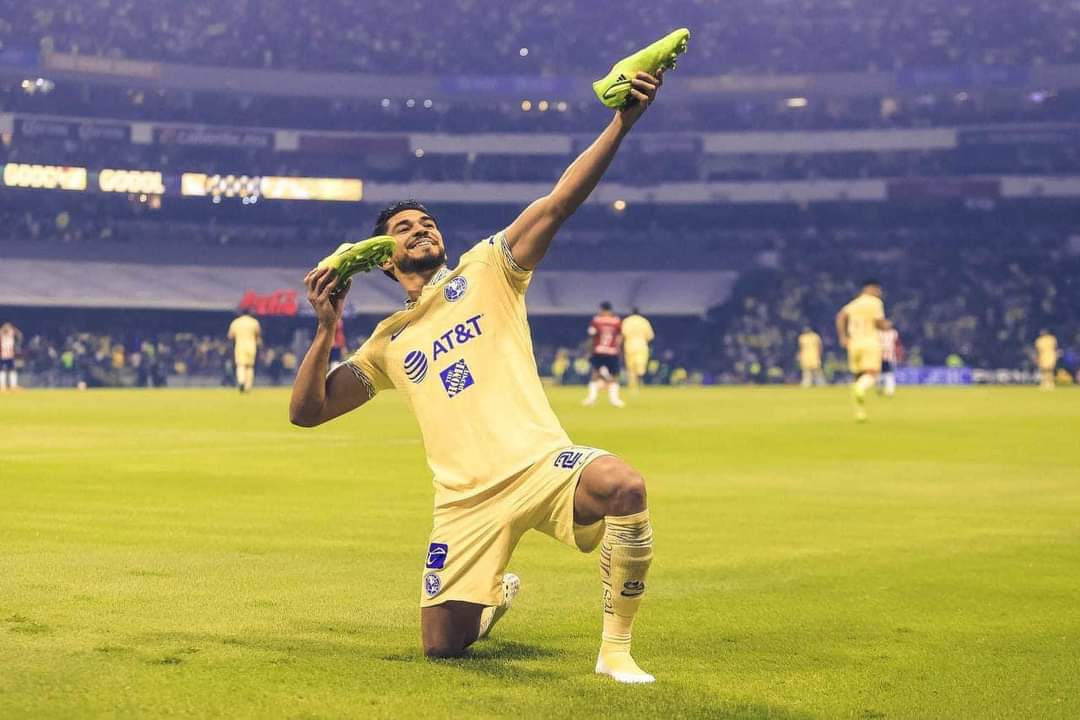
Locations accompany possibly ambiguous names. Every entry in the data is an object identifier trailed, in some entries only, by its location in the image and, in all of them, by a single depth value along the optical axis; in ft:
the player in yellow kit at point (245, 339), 131.75
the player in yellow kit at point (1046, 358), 167.32
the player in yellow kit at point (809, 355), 177.06
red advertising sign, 205.87
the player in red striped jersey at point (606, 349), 111.75
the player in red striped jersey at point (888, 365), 133.56
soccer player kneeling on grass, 18.66
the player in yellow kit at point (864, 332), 93.04
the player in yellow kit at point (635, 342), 134.92
